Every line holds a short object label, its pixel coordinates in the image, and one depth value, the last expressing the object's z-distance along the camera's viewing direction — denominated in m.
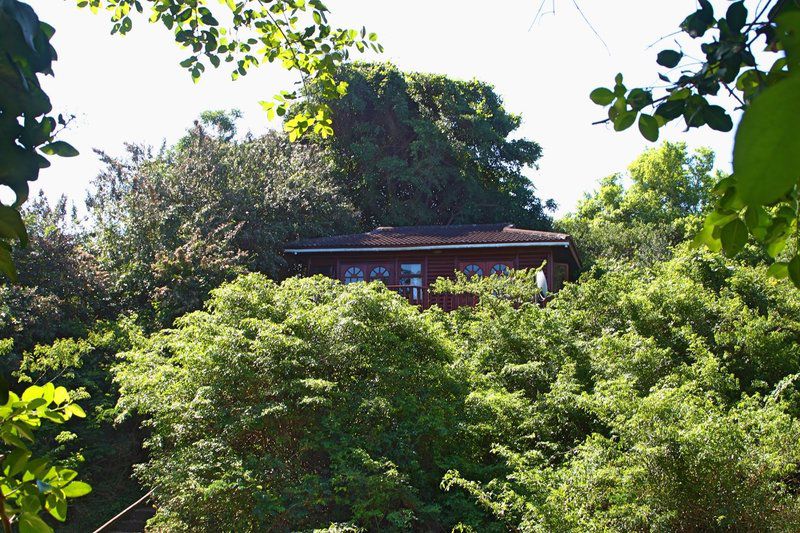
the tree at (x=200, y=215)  17.31
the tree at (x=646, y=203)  32.03
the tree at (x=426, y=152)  30.59
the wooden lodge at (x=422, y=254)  20.09
